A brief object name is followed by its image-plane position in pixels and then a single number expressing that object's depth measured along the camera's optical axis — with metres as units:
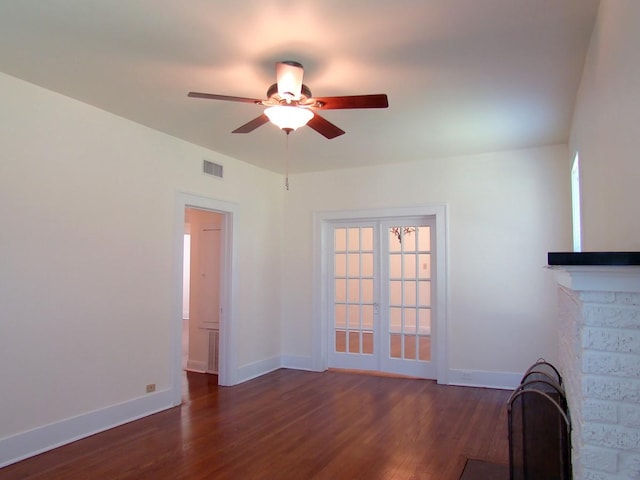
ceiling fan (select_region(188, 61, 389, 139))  2.78
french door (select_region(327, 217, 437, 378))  5.77
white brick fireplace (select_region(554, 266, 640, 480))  1.54
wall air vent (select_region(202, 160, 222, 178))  5.10
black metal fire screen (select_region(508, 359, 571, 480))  2.26
